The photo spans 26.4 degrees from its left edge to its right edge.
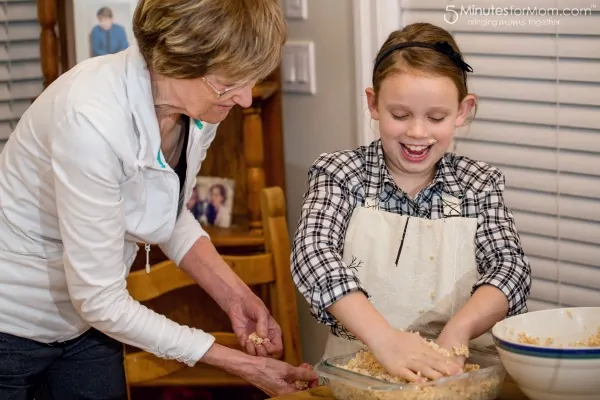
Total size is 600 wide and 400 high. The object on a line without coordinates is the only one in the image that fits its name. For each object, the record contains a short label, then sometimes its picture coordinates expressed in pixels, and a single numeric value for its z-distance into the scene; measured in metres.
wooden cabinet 2.47
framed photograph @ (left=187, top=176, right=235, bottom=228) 2.59
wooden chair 2.08
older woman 1.65
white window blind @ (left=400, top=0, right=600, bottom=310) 2.03
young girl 1.78
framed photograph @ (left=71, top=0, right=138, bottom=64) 2.50
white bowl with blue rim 1.48
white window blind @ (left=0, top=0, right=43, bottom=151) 2.71
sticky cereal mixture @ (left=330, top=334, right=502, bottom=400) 1.53
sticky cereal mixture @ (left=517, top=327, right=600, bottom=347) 1.58
